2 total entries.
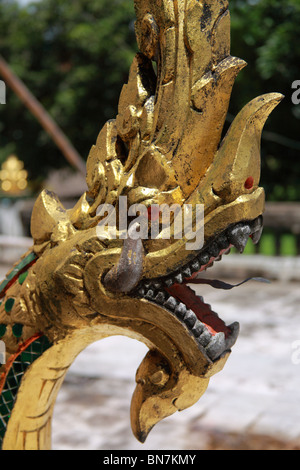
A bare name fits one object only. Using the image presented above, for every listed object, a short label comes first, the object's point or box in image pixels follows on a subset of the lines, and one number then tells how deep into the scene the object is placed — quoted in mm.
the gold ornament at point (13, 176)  12367
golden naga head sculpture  1191
